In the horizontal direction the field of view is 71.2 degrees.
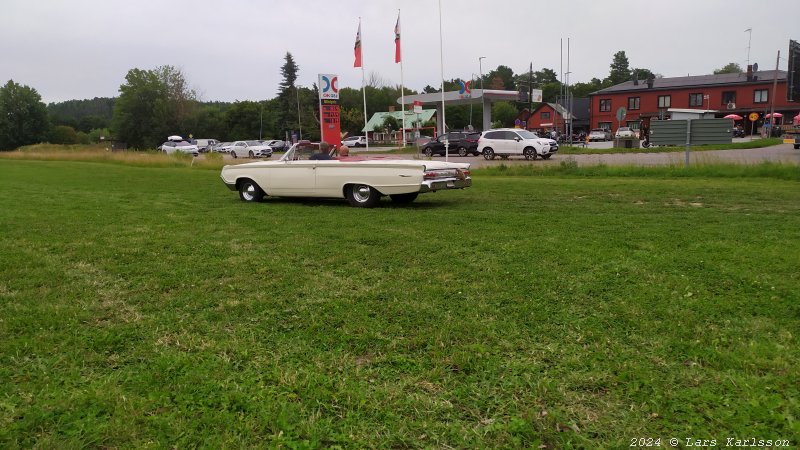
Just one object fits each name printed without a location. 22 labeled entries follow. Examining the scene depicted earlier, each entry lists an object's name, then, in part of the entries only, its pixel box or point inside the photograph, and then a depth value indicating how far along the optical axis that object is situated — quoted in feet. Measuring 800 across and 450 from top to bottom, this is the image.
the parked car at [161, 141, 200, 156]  163.24
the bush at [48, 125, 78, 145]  294.25
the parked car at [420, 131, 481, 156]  115.55
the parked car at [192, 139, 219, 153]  186.31
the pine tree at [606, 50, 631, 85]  421.14
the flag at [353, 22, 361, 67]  108.78
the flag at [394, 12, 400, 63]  111.34
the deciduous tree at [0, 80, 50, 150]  280.92
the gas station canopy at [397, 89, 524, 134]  182.50
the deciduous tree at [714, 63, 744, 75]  359.66
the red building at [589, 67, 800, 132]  203.21
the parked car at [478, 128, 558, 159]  97.30
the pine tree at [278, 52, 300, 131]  289.94
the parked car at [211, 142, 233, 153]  177.93
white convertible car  31.91
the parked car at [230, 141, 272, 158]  148.65
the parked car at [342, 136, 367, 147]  201.05
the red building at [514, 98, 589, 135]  271.90
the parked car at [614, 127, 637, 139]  174.11
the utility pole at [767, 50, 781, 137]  164.81
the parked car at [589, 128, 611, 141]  200.44
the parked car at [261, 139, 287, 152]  181.39
